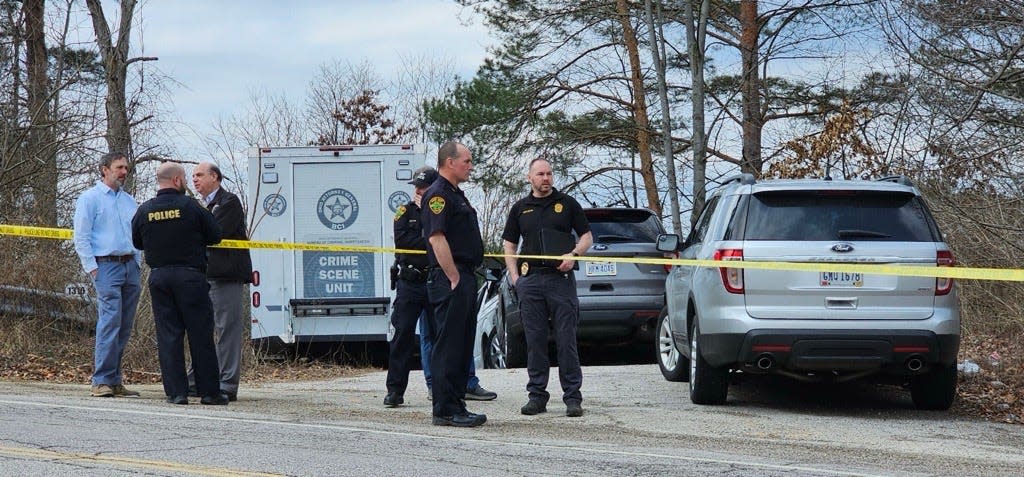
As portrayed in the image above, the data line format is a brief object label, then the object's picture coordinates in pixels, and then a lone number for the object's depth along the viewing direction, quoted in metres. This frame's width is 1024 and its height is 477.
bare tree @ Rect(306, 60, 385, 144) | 41.03
